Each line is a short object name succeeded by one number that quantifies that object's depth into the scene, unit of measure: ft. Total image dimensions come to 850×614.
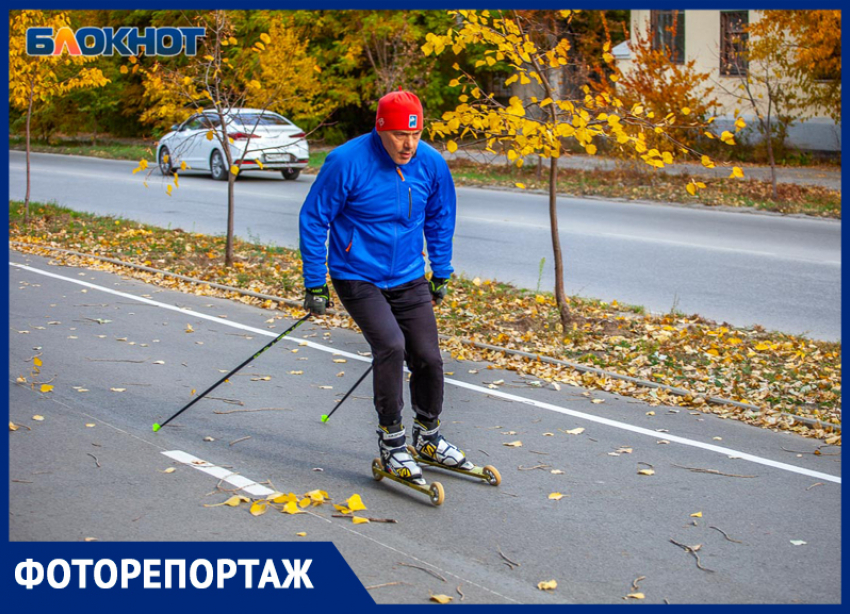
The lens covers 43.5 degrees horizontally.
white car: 81.41
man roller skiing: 17.95
